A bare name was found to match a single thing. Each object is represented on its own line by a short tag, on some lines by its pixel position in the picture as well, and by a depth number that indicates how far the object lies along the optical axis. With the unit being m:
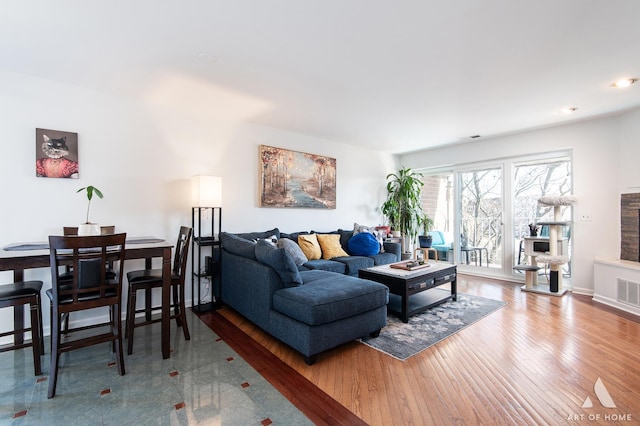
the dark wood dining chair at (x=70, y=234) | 2.48
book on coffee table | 3.43
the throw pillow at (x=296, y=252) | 3.54
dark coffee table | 3.07
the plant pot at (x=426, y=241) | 5.51
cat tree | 4.08
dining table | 2.29
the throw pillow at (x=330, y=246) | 4.29
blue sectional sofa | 2.22
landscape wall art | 4.30
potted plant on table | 2.39
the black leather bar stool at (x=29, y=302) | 1.99
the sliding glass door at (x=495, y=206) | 4.68
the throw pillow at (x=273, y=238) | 3.79
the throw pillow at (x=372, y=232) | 4.89
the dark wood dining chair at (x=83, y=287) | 1.85
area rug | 2.51
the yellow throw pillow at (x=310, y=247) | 4.14
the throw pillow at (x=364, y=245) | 4.50
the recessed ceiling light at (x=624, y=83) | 2.88
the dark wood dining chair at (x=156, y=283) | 2.37
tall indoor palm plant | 5.97
